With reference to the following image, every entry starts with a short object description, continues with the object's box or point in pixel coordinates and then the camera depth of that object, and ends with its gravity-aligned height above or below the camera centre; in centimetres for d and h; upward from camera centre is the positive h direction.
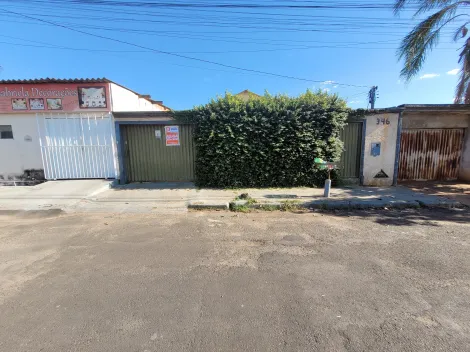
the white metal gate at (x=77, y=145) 837 +20
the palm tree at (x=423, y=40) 799 +379
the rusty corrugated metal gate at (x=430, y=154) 899 -39
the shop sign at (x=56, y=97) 819 +196
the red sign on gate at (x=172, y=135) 848 +52
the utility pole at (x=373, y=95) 2105 +463
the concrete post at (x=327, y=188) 674 -126
